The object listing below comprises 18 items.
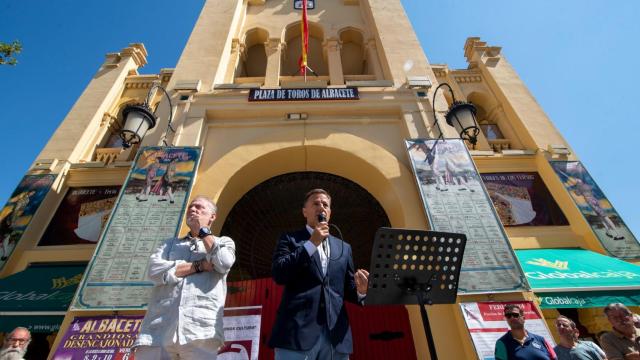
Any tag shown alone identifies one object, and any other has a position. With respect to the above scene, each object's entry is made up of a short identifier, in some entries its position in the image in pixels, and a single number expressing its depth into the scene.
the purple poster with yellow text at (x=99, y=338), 3.92
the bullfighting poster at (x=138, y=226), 4.38
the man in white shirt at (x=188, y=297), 2.17
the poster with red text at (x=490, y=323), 4.02
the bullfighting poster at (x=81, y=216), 6.56
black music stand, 2.61
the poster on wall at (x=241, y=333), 4.37
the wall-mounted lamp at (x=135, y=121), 5.40
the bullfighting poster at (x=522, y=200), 6.89
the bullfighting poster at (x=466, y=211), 4.61
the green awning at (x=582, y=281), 4.83
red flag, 8.99
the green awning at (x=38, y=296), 4.70
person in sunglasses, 3.28
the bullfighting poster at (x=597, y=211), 6.15
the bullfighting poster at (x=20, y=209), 6.21
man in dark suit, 2.26
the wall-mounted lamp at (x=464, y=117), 5.65
